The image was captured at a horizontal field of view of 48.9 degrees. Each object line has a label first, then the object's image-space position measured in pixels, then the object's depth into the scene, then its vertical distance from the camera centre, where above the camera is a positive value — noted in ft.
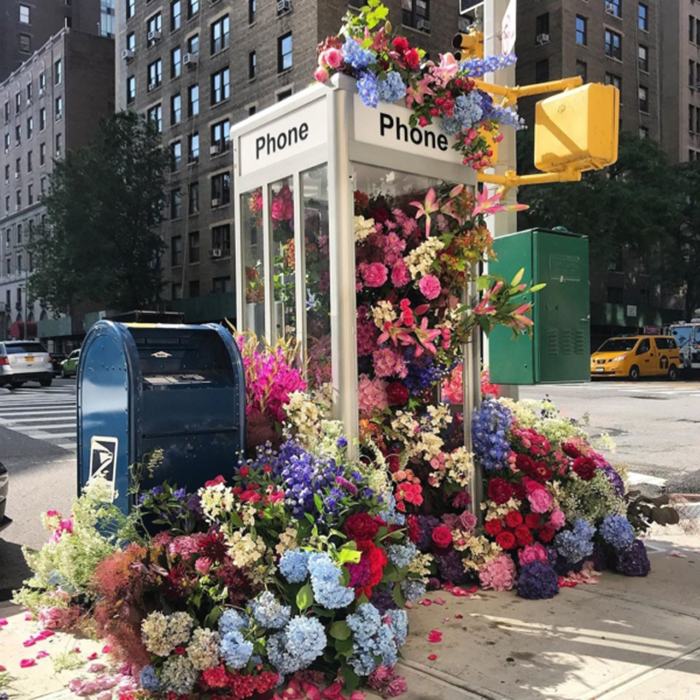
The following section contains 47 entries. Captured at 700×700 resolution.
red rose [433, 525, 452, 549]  15.96 -4.07
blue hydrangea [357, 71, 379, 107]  14.80 +4.82
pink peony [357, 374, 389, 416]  16.19 -1.15
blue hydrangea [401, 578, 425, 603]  14.70 -4.76
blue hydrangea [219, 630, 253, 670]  10.58 -4.25
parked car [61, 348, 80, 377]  123.82 -3.63
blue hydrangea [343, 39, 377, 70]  14.99 +5.59
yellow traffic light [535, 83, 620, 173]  16.42 +4.59
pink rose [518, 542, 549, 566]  16.01 -4.49
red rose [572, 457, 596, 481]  17.57 -2.96
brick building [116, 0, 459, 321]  112.16 +43.35
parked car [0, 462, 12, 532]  19.14 -3.81
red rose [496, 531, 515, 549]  16.17 -4.21
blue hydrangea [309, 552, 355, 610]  11.07 -3.52
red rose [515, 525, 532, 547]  16.27 -4.14
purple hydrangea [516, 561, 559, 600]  15.48 -4.90
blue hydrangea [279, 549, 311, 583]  11.35 -3.31
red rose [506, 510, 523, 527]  16.34 -3.80
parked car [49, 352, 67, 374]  135.74 -3.10
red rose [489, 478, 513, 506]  16.49 -3.24
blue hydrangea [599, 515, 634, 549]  17.07 -4.30
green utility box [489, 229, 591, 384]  17.66 +0.61
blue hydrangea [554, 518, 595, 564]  16.47 -4.35
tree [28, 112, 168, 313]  134.82 +21.79
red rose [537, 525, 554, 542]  16.56 -4.16
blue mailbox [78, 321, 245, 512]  13.23 -1.04
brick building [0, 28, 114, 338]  178.70 +53.98
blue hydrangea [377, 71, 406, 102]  15.42 +5.09
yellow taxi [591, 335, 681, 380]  98.73 -2.43
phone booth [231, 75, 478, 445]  15.08 +3.17
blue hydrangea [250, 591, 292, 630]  11.04 -3.88
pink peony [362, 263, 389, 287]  15.84 +1.38
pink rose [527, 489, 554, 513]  16.33 -3.42
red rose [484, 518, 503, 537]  16.39 -3.98
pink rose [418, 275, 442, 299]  15.94 +1.14
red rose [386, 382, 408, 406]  16.39 -1.11
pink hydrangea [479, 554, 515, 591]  15.97 -4.89
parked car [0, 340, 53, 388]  93.30 -2.38
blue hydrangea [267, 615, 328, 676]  10.87 -4.30
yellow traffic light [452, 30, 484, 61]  21.02 +8.14
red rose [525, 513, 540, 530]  16.43 -3.87
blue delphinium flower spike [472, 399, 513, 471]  16.89 -2.16
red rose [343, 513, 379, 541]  11.96 -2.91
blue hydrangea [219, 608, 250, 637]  10.88 -3.99
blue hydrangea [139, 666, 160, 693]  10.85 -4.76
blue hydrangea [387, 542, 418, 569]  13.26 -3.70
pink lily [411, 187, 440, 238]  16.14 +2.83
